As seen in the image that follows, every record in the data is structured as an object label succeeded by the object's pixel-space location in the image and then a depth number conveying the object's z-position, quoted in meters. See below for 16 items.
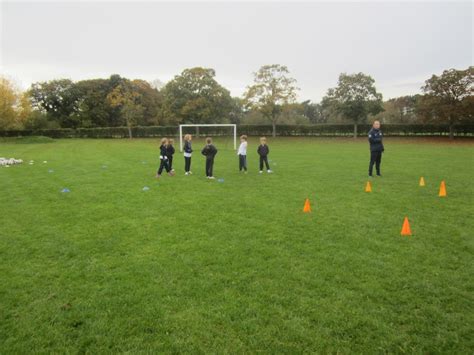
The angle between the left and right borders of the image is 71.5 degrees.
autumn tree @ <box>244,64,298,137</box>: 41.97
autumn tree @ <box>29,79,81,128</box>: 60.94
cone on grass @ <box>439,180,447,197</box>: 9.47
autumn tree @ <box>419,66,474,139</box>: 35.91
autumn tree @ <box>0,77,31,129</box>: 41.56
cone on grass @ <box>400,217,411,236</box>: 6.23
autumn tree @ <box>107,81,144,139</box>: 46.69
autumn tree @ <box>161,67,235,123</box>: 42.16
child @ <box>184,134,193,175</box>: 13.32
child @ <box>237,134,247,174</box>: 14.20
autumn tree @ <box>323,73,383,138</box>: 42.03
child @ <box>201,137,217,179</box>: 12.77
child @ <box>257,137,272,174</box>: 13.91
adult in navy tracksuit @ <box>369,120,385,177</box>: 12.41
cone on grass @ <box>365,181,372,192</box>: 10.22
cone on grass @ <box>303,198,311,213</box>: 7.86
